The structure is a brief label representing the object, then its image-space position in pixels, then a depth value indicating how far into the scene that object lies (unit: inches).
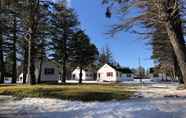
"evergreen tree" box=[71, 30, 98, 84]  719.5
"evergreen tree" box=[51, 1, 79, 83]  700.6
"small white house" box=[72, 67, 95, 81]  1387.9
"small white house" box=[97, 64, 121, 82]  1166.6
